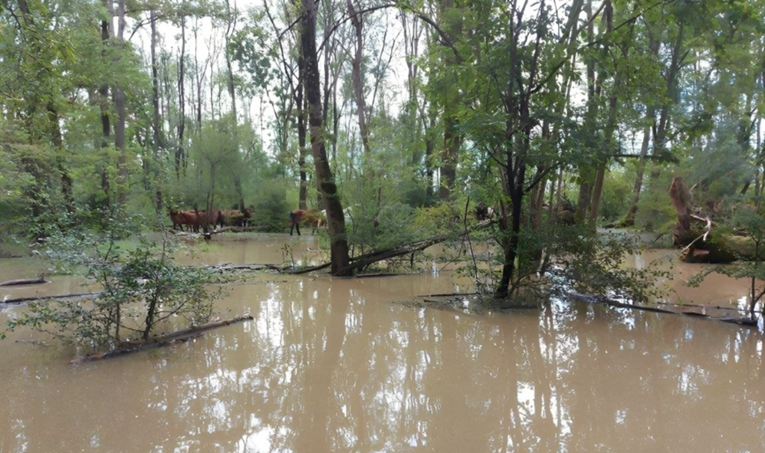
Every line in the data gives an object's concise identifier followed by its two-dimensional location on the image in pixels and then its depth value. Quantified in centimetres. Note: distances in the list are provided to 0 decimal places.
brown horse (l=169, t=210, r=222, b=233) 1753
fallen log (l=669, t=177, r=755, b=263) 1019
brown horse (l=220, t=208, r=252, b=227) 1951
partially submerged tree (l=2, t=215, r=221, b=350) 434
